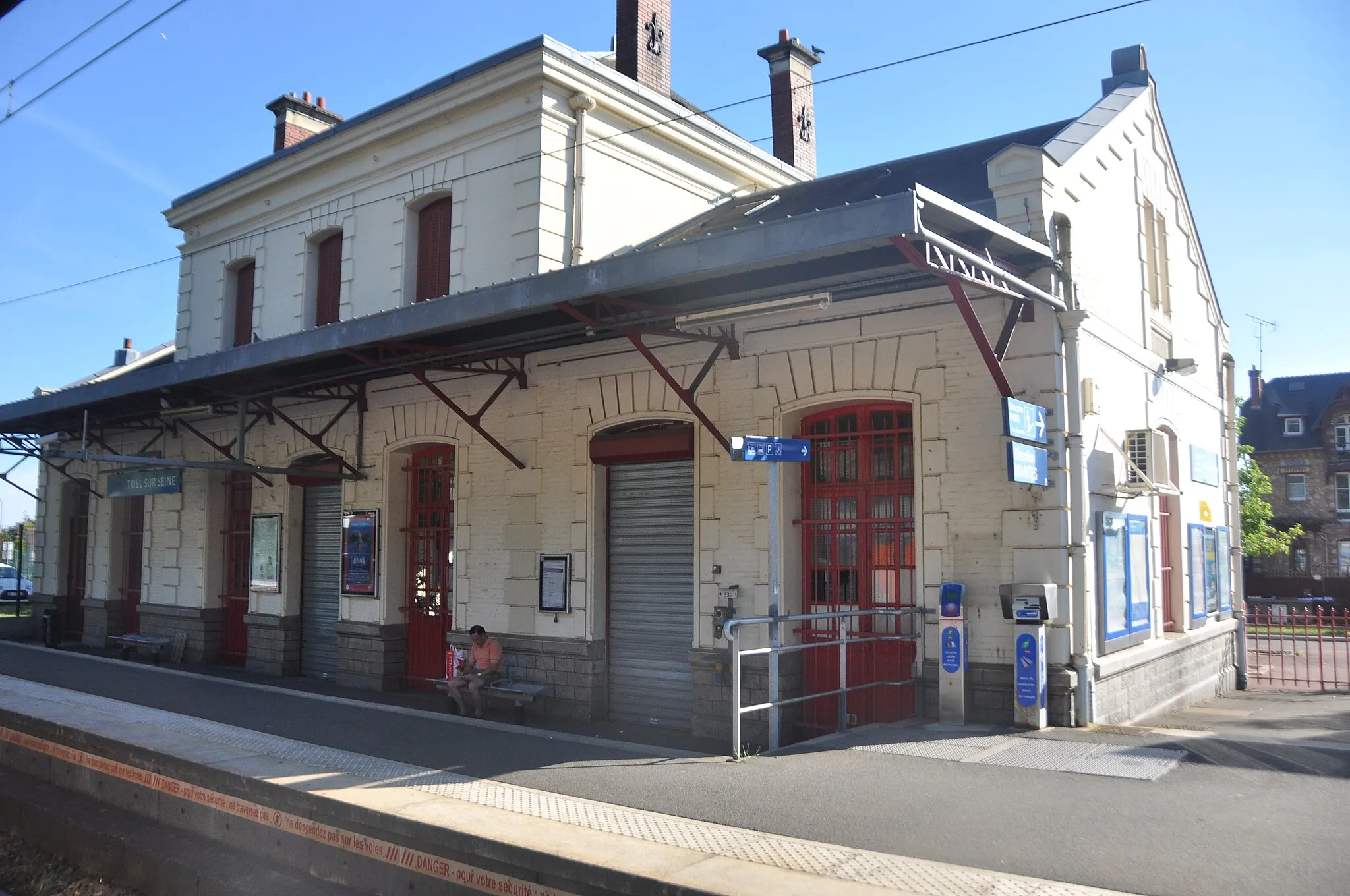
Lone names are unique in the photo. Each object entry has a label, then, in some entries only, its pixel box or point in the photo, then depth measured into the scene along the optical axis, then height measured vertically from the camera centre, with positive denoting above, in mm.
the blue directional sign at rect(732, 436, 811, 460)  8430 +888
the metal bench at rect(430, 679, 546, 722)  11984 -1707
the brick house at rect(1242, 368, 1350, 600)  45375 +3668
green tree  35469 +1425
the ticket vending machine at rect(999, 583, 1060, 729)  8805 -859
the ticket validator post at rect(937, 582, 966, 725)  9172 -933
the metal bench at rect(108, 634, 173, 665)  18156 -1744
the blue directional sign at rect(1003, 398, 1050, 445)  8203 +1110
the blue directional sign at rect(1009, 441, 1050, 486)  8383 +759
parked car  43194 -1490
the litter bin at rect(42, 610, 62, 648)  21641 -1734
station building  9367 +1905
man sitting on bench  12148 -1452
